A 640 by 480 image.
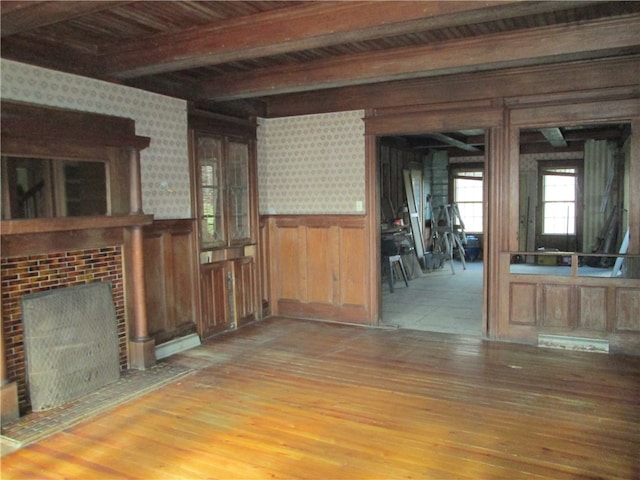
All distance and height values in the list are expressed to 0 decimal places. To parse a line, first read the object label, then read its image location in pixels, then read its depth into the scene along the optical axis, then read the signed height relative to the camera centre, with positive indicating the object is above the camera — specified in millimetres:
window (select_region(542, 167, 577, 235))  11656 +30
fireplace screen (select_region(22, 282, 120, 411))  3777 -1006
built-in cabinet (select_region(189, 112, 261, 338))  5594 -105
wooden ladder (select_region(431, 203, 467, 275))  10938 -552
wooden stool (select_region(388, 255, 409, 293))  8234 -1027
